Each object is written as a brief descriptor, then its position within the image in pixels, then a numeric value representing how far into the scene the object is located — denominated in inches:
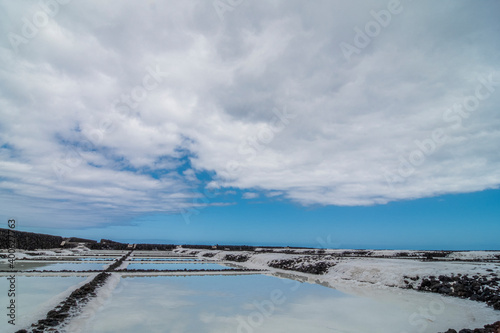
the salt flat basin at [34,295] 378.5
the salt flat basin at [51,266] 985.7
